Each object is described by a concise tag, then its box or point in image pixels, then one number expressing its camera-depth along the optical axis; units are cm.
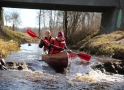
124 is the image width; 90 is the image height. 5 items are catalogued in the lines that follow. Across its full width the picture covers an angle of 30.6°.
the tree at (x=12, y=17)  4388
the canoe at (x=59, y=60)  855
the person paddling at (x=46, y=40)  992
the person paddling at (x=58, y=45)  950
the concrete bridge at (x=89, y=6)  1983
